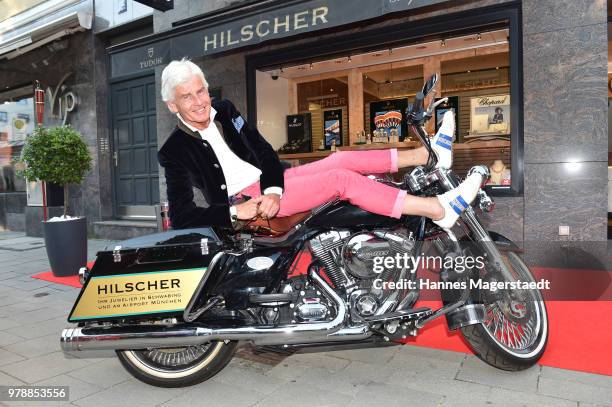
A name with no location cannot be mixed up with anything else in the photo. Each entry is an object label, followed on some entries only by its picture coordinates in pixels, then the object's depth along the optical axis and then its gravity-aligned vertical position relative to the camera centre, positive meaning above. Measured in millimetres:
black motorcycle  2459 -557
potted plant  5812 +190
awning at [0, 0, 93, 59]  9148 +3362
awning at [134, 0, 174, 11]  6855 +2740
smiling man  2426 +62
